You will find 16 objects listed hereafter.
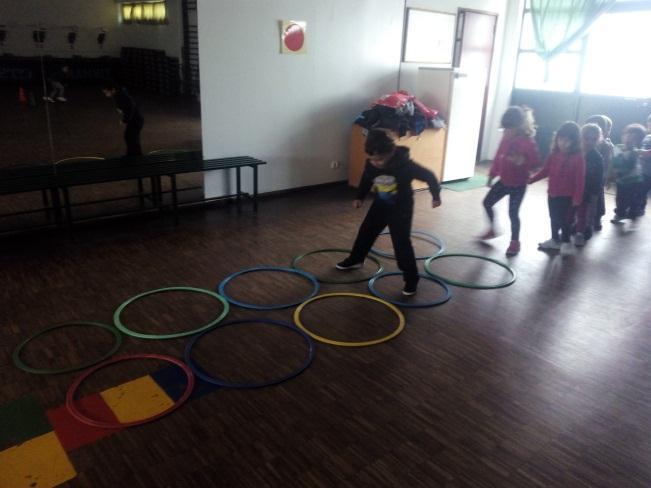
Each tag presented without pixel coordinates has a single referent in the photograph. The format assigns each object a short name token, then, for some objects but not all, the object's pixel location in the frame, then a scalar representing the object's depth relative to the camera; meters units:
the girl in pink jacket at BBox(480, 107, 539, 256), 4.97
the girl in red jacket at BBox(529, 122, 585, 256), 4.91
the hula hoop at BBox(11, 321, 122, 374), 3.14
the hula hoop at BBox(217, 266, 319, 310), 3.98
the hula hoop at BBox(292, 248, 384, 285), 4.49
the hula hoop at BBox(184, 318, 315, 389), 3.05
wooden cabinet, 7.33
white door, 7.71
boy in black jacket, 3.93
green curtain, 8.23
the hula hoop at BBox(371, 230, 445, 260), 5.13
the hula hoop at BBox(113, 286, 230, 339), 3.54
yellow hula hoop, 3.51
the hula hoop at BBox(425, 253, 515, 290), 4.46
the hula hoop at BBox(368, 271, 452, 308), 4.09
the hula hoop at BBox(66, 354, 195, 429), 2.71
